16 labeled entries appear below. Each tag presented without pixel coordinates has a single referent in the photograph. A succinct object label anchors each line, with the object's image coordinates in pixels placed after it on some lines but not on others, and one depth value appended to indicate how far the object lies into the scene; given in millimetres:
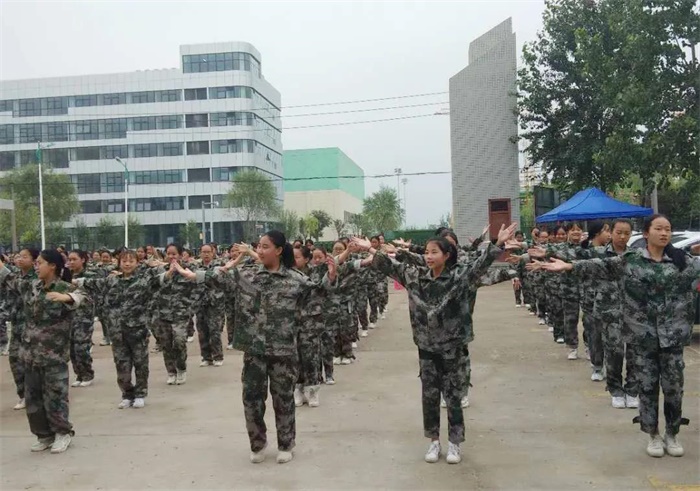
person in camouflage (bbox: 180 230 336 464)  4852
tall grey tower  25062
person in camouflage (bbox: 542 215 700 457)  4711
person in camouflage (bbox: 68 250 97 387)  8148
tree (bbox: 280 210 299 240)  59312
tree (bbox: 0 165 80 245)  41594
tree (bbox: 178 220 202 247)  54438
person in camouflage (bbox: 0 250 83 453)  5316
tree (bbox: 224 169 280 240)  50781
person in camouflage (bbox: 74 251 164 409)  6695
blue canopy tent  14023
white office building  57750
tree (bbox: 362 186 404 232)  64875
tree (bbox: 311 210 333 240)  66938
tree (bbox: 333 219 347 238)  65719
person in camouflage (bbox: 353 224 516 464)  4746
